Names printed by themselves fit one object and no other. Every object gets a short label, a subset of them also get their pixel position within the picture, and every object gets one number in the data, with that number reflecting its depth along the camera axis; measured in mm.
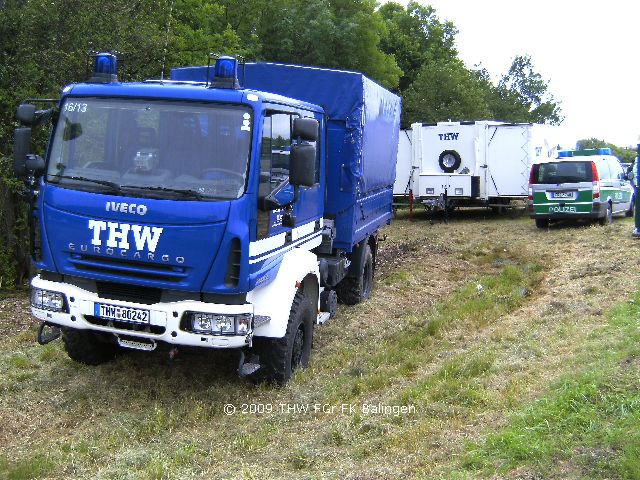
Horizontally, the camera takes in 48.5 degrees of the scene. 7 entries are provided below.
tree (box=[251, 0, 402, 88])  27734
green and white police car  16844
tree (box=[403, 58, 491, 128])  33000
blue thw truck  5375
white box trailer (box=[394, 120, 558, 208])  20281
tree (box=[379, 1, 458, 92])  41625
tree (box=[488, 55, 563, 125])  48562
